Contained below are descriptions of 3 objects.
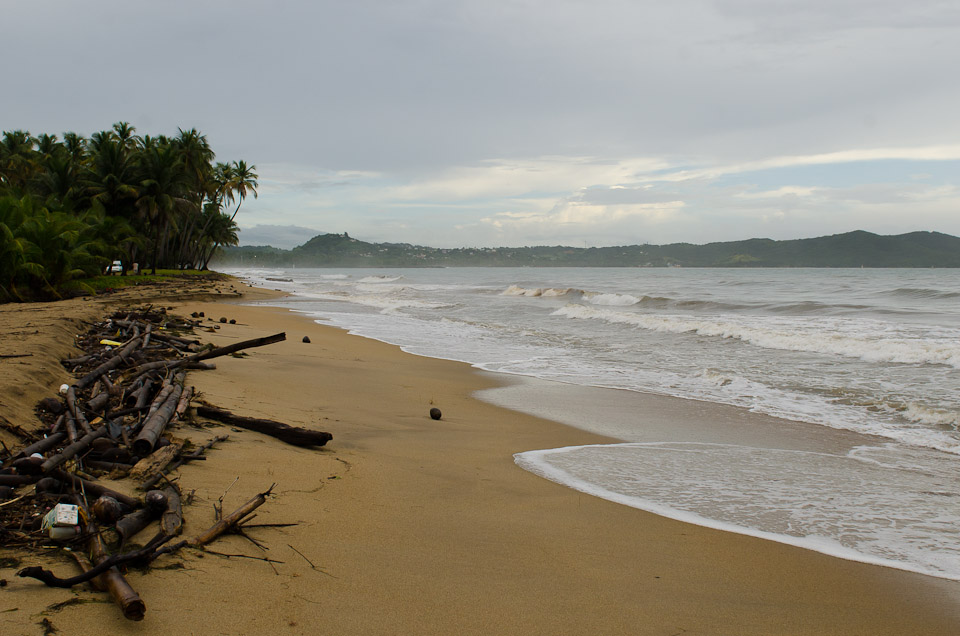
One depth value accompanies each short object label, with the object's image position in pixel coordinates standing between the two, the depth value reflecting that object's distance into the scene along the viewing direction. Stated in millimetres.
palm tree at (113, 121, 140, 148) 43938
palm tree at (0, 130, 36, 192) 42438
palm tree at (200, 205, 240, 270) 63375
